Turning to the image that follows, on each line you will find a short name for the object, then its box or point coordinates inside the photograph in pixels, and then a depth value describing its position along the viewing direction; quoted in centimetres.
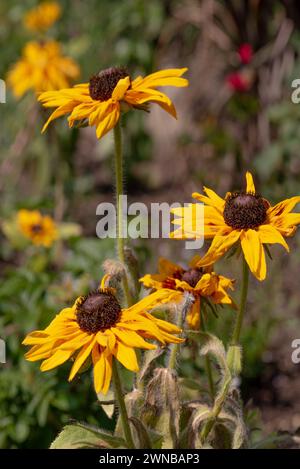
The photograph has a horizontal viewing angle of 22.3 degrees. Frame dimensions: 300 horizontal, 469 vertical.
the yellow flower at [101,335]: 140
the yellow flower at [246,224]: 149
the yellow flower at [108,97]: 163
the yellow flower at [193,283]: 167
